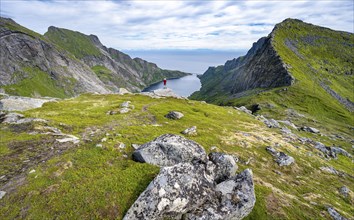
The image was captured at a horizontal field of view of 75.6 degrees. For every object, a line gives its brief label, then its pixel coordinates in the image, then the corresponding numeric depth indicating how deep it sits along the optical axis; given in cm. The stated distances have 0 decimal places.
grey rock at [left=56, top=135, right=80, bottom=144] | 3122
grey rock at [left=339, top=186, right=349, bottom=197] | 3562
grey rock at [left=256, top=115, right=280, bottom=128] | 7788
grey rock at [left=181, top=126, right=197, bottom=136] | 4456
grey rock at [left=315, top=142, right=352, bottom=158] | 5866
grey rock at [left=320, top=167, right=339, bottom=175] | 4398
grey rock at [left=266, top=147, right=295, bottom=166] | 4092
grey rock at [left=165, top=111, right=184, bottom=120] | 5735
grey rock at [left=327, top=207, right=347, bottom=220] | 2685
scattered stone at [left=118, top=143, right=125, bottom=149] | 2996
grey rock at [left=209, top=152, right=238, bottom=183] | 2564
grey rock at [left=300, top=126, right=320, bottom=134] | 8816
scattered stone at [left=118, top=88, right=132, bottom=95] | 10766
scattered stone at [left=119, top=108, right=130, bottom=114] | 5699
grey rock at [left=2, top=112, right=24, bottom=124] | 3882
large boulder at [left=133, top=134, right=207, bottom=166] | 2623
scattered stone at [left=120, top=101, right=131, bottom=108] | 6386
